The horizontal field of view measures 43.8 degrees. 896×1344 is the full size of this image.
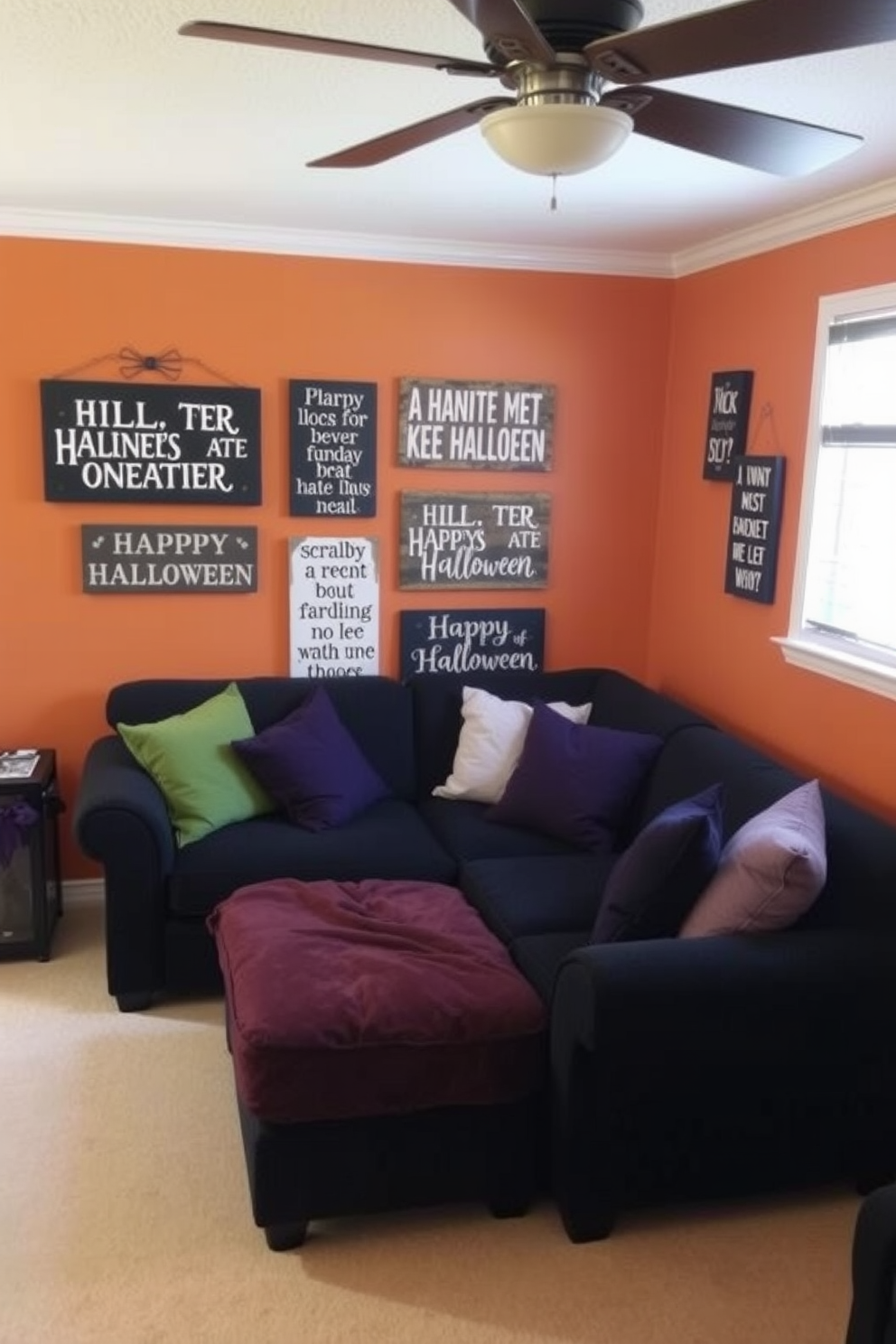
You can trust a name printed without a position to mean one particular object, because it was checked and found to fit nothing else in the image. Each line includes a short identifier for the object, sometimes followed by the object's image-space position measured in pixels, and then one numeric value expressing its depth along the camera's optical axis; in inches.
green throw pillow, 133.9
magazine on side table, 136.3
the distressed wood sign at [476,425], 155.2
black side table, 133.9
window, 117.0
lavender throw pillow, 92.4
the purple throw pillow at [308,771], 137.2
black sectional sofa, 88.4
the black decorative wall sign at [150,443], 143.9
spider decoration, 145.0
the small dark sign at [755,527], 134.3
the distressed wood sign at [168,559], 148.2
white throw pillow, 146.4
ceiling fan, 52.1
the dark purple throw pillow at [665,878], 94.9
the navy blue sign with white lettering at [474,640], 161.2
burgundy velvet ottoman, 88.6
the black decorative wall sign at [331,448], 151.3
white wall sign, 155.8
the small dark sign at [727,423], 141.5
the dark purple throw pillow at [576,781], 134.6
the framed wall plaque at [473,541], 158.4
